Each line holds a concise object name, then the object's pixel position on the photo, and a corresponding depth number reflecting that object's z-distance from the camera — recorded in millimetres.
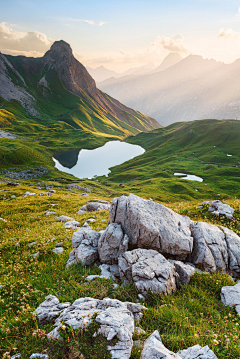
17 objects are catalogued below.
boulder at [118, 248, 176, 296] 7128
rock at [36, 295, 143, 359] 4668
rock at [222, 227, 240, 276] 9281
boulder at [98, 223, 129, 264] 9016
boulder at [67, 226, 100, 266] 9188
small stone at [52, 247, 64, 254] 10419
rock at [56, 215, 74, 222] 17352
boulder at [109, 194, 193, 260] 9070
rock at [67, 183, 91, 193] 70325
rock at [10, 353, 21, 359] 4662
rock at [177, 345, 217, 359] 4448
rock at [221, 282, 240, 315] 6648
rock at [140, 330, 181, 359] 4340
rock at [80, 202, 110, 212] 24062
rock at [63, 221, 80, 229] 14412
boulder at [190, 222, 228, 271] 9004
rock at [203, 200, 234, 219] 14502
